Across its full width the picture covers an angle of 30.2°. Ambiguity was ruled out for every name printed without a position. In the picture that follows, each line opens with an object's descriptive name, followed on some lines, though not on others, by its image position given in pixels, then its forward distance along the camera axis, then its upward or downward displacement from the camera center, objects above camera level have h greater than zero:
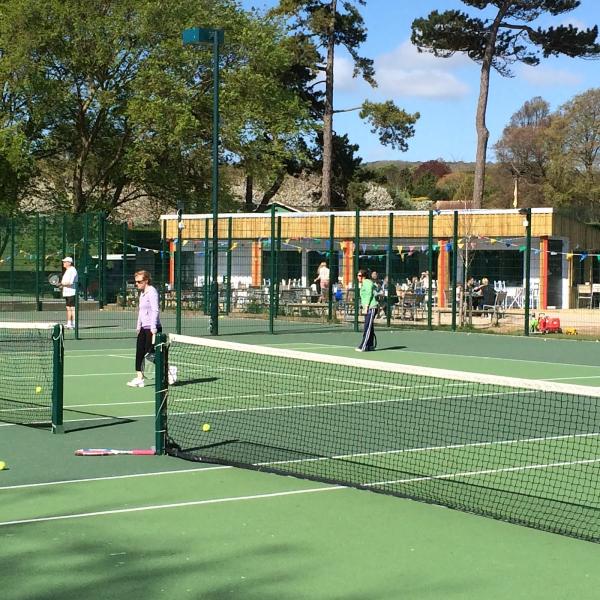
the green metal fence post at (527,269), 24.84 +0.44
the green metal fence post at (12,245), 32.31 +1.10
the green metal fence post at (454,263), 25.94 +0.59
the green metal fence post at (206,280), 28.64 +0.12
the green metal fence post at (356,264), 26.27 +0.56
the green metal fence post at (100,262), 30.14 +0.61
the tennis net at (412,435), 8.06 -1.43
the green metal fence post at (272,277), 24.49 +0.21
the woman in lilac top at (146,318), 14.23 -0.43
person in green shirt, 19.72 -0.34
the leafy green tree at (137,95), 40.97 +7.26
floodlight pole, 21.22 +3.17
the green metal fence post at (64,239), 30.91 +1.24
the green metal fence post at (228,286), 28.72 -0.02
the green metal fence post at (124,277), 30.53 +0.20
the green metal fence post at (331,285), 26.76 +0.04
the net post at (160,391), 9.58 -0.93
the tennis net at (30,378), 10.77 -1.30
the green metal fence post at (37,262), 32.25 +0.60
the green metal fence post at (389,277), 26.59 +0.25
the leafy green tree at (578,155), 71.12 +8.74
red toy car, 25.89 -0.84
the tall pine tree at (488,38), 42.94 +9.84
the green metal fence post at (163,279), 28.56 +0.15
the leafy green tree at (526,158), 82.19 +10.38
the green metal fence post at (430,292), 25.81 -0.11
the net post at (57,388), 10.63 -1.01
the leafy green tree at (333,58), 47.25 +9.97
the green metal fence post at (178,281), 23.34 +0.08
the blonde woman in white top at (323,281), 28.04 +0.14
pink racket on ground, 9.47 -1.44
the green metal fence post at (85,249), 30.26 +0.95
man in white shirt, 23.55 +0.00
